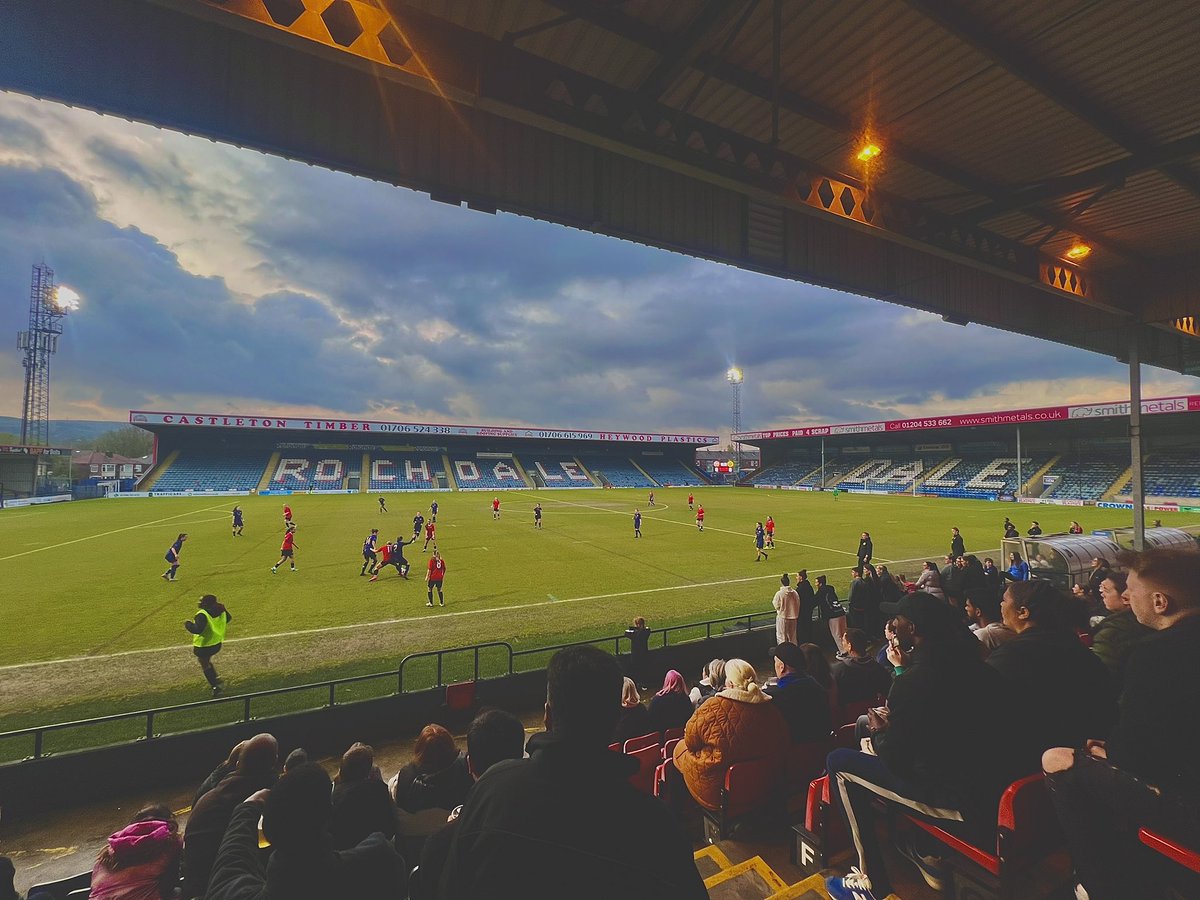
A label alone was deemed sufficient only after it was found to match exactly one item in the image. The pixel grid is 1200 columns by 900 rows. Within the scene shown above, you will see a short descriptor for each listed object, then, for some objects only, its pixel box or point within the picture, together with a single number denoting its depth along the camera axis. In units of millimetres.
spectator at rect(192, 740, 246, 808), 3708
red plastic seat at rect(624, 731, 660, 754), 4457
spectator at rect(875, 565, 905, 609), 10211
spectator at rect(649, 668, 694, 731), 4921
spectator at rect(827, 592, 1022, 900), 2682
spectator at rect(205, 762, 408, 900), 1831
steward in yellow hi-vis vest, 8234
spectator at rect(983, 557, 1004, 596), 10407
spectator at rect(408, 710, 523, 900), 2664
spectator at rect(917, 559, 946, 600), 9261
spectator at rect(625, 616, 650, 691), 8117
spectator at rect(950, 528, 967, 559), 16172
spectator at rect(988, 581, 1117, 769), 2912
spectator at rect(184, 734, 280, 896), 2773
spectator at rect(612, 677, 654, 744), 4746
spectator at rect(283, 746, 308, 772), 3633
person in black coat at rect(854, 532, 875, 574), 14959
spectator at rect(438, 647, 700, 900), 1252
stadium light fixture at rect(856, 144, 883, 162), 7309
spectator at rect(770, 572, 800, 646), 9211
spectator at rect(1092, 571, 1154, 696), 3771
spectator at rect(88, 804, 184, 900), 2559
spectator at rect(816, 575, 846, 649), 10234
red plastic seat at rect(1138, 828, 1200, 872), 2178
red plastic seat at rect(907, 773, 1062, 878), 2666
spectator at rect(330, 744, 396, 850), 2855
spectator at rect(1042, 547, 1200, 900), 2219
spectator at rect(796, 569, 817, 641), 9903
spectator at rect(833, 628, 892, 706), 5141
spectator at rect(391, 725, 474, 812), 3271
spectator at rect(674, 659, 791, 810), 3494
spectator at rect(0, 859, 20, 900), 2594
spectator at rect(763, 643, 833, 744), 4062
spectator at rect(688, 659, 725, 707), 5172
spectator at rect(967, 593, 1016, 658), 5484
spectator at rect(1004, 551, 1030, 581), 11961
